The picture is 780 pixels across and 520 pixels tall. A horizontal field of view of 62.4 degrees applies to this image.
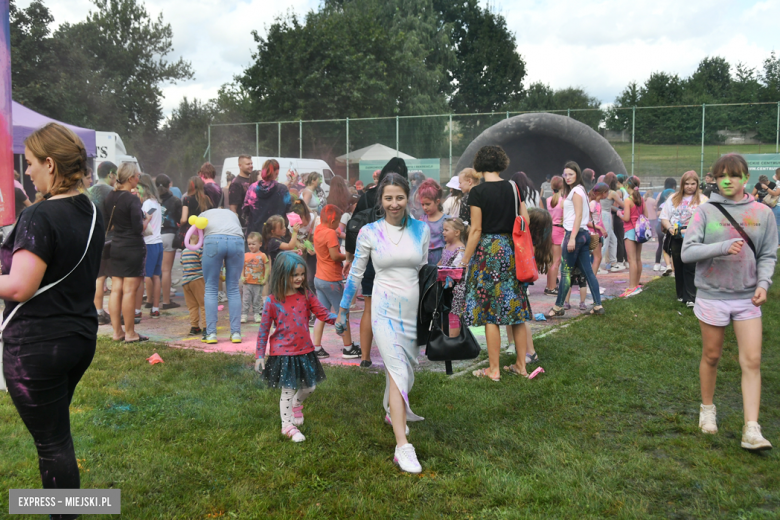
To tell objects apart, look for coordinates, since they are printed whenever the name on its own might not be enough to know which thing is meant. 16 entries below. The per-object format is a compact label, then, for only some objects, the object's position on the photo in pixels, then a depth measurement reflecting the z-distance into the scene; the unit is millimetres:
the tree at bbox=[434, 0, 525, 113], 56531
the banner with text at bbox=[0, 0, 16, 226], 3746
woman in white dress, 4031
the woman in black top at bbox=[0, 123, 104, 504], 2717
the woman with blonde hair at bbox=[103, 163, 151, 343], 6961
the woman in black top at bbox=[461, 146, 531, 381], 5512
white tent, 23477
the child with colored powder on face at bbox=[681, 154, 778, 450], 4168
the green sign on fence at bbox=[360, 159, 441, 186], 22492
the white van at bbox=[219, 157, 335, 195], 18328
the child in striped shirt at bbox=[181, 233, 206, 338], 7555
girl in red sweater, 4449
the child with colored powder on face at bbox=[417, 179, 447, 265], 6720
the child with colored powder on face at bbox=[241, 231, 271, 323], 8047
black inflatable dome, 19094
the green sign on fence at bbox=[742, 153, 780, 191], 18797
